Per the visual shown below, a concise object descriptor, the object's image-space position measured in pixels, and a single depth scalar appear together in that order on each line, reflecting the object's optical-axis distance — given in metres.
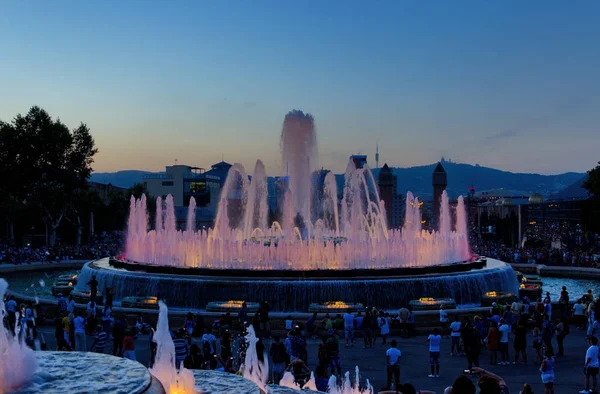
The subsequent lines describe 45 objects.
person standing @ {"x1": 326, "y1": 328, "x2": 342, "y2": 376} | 14.79
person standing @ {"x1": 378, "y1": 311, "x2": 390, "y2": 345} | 19.10
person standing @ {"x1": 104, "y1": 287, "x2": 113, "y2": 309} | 21.01
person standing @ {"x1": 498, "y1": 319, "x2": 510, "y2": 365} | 16.44
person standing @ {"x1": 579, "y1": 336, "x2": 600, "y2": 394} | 13.31
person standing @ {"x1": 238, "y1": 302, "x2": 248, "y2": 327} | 20.12
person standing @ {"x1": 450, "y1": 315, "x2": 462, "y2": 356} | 17.34
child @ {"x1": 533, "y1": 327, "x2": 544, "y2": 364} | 16.34
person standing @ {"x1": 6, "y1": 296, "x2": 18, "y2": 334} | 20.32
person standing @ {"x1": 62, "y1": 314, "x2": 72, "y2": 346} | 17.52
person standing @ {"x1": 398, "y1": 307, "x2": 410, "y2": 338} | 19.67
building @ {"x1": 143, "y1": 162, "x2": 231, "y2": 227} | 139.75
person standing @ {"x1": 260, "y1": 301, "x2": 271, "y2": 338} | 19.55
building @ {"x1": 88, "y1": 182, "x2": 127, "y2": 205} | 100.50
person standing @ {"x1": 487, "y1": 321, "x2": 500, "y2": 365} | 16.12
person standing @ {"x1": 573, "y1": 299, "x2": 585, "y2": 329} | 21.31
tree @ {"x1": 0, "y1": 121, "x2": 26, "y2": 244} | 55.41
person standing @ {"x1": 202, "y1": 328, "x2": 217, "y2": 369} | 14.97
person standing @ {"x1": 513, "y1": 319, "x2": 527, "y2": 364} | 16.25
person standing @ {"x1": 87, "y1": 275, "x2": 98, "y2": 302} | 23.17
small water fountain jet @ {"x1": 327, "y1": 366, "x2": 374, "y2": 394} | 12.51
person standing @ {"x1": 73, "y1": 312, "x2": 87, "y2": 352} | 17.23
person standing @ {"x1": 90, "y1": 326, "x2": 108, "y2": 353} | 15.63
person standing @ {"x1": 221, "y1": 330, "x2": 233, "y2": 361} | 15.08
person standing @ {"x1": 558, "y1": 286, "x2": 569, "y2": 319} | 22.33
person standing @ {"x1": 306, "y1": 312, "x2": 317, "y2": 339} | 19.38
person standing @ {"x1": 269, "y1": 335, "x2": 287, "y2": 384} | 14.31
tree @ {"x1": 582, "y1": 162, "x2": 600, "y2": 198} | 61.28
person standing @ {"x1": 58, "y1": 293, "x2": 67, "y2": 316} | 20.81
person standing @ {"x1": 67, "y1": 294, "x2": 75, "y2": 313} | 20.86
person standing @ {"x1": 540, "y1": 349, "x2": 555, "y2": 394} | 12.77
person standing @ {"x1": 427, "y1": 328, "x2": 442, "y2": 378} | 14.85
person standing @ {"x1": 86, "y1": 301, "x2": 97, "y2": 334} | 19.77
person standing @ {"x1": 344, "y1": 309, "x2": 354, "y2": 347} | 18.66
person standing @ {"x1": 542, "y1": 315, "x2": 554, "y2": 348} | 16.42
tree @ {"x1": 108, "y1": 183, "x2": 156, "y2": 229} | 78.62
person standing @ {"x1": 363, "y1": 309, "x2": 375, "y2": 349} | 18.59
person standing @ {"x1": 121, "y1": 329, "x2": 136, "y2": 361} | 14.54
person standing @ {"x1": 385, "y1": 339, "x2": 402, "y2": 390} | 13.95
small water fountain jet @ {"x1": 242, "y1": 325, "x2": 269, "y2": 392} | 14.96
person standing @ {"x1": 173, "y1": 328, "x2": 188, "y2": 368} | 13.83
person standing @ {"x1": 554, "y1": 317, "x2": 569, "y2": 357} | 17.25
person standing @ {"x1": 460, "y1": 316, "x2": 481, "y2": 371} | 15.69
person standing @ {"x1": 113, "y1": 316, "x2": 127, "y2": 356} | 17.21
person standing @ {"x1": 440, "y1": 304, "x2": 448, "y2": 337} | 19.92
